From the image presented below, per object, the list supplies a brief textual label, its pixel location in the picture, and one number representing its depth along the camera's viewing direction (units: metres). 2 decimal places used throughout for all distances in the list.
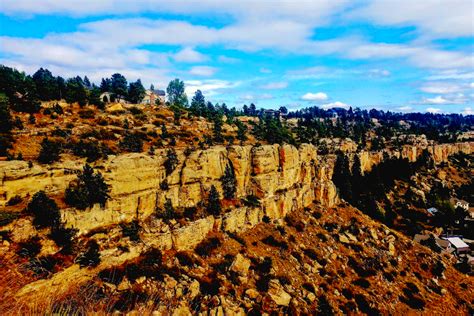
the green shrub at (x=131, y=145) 45.53
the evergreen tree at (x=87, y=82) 159.70
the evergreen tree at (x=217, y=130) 63.58
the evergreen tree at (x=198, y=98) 148.73
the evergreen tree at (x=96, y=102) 64.18
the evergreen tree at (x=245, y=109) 189.40
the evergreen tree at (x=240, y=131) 68.72
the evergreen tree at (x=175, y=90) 145.48
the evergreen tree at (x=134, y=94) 87.62
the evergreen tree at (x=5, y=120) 41.47
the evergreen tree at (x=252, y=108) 194.06
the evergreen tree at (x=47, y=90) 62.09
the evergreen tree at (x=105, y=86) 95.12
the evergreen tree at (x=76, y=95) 62.41
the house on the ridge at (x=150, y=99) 117.40
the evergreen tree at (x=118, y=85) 86.81
